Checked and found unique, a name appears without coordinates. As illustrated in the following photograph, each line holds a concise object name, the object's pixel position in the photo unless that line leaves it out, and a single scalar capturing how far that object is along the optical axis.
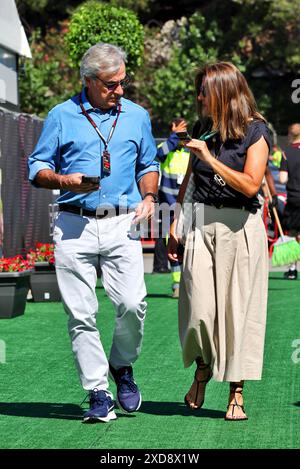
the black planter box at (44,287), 15.49
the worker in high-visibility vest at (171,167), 16.23
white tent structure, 23.22
